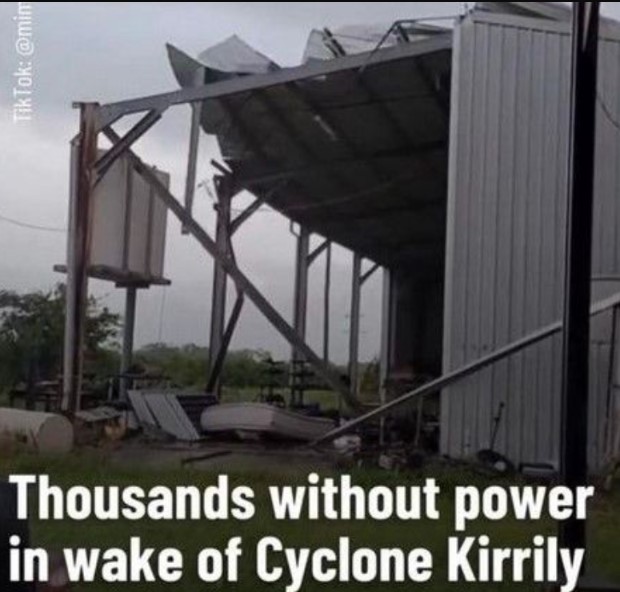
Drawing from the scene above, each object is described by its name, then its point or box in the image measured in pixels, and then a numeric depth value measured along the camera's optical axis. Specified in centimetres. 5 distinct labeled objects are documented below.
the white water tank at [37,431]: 1093
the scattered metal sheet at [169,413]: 1287
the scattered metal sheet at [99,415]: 1250
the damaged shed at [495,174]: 1155
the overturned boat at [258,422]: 1273
